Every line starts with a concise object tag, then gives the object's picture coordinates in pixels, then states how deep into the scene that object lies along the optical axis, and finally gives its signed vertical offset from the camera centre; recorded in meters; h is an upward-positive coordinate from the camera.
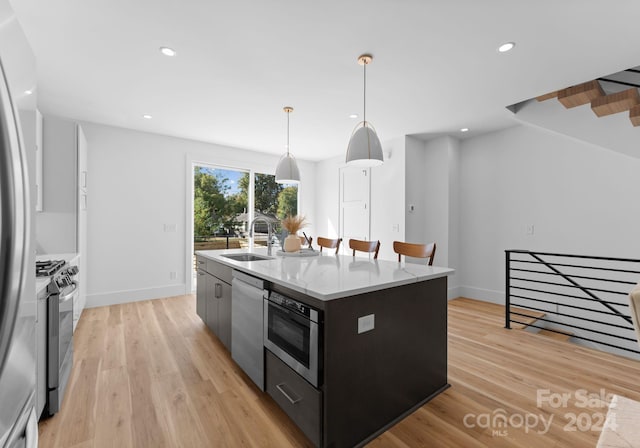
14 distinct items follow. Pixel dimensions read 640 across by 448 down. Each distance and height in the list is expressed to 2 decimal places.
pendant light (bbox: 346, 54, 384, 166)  2.24 +0.58
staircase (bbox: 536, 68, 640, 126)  2.59 +1.22
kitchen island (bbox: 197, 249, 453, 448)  1.43 -0.69
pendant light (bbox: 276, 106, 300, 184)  3.19 +0.56
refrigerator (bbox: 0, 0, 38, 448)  0.46 -0.04
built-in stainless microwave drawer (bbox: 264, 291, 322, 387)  1.44 -0.60
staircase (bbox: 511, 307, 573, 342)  3.30 -1.20
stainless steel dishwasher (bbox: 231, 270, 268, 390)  1.91 -0.71
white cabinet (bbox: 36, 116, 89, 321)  3.07 +0.33
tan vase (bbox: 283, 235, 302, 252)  2.83 -0.20
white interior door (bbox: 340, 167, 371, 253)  5.07 +0.35
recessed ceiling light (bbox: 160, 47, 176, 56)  2.27 +1.32
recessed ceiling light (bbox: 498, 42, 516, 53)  2.15 +1.31
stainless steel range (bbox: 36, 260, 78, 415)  1.75 -0.67
